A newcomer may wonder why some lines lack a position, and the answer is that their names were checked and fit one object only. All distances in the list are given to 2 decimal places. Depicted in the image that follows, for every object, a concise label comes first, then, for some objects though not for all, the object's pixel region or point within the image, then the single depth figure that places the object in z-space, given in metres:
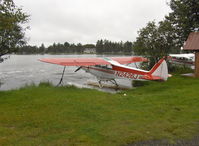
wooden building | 14.74
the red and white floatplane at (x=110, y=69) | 13.07
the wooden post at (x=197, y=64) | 14.66
